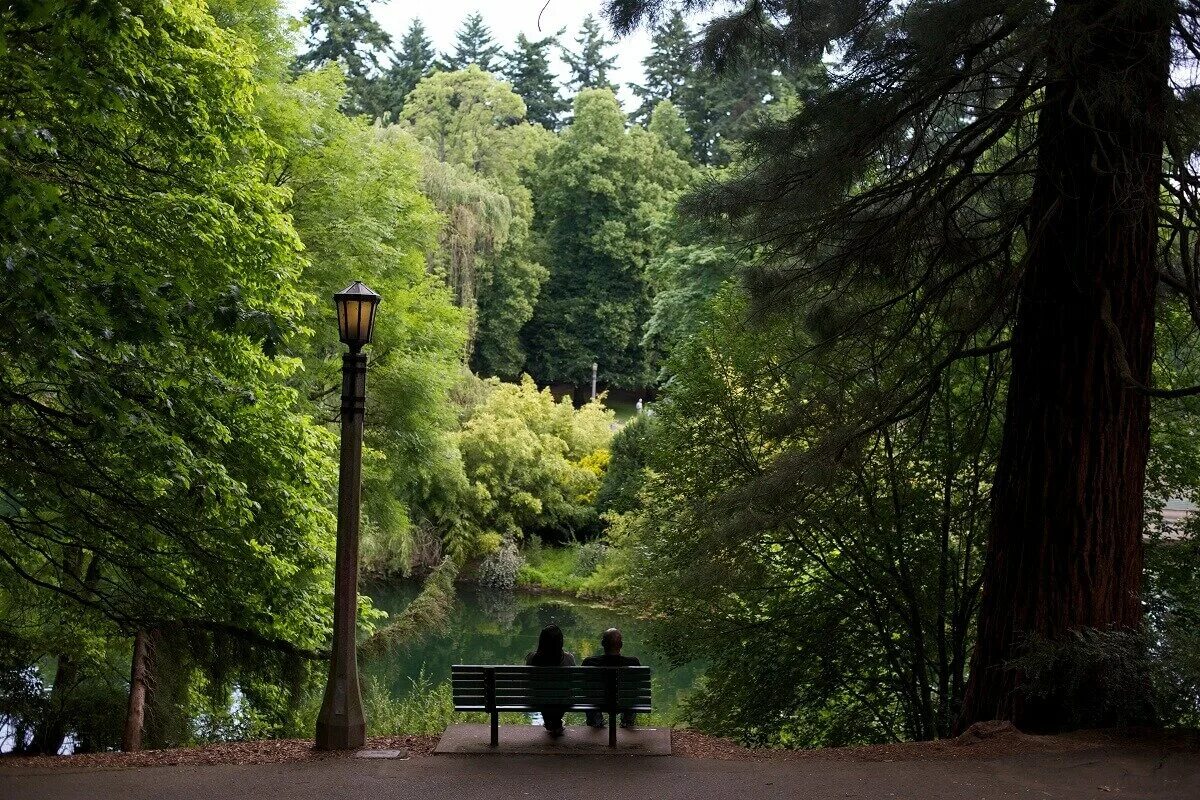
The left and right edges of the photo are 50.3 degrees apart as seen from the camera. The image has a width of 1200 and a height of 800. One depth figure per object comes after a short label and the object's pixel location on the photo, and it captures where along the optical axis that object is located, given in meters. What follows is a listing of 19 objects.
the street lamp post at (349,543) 8.80
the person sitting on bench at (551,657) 9.10
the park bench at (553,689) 8.76
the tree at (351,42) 55.28
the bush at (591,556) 35.03
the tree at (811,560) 12.86
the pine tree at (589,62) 69.50
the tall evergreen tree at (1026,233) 8.36
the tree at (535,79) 69.44
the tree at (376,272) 20.83
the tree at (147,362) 8.83
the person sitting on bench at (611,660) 9.37
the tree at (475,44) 70.50
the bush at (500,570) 34.78
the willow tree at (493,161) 48.94
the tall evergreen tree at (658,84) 63.28
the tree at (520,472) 35.84
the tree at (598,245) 55.25
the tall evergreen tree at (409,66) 60.91
